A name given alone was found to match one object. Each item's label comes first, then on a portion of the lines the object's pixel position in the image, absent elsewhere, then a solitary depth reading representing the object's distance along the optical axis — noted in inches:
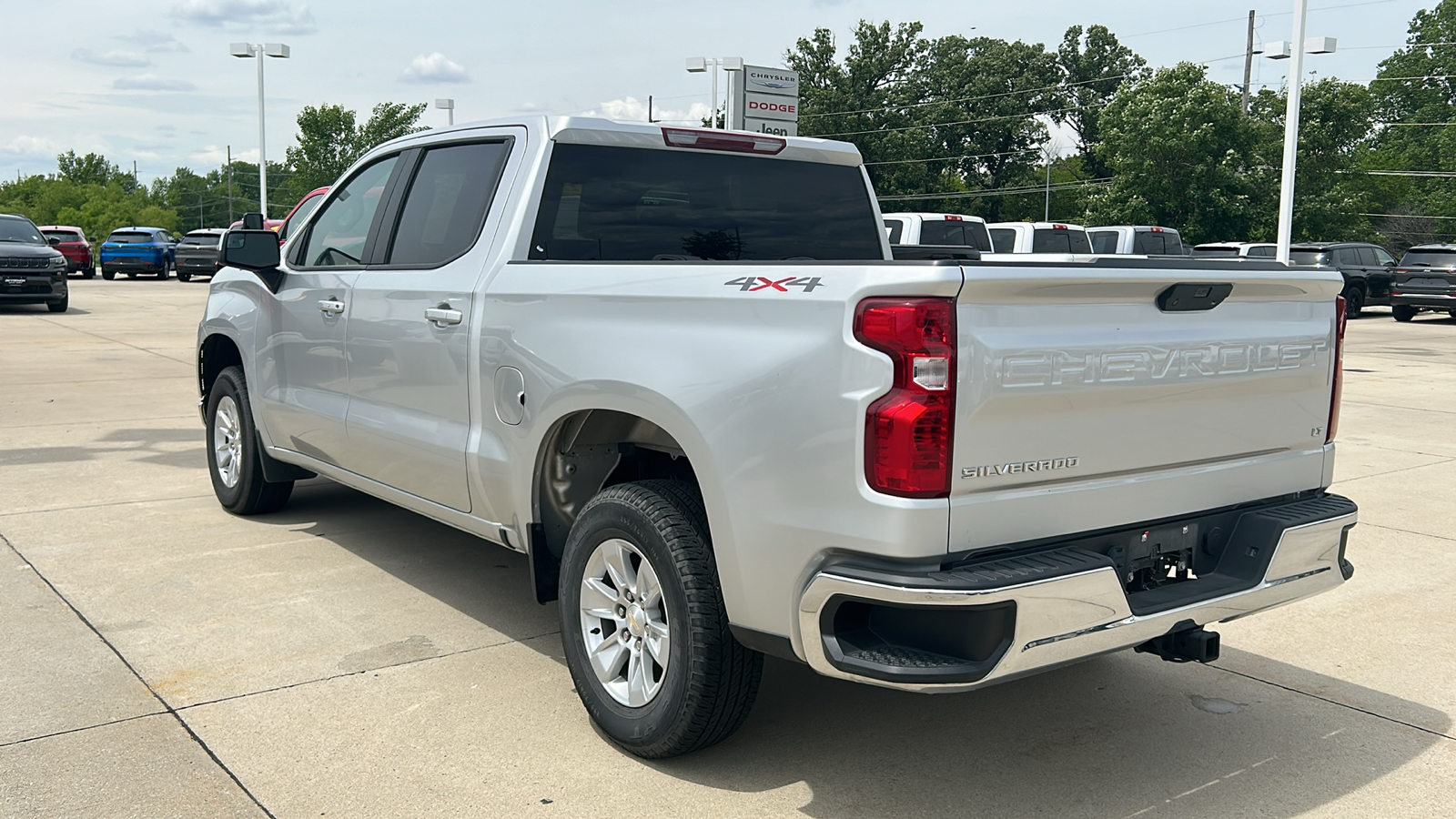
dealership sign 795.4
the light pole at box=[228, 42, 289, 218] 1418.6
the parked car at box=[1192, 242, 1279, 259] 1042.7
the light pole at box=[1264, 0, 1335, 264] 716.0
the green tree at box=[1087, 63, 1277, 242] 1701.5
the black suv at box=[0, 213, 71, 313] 851.4
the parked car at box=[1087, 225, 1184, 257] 1059.9
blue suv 1427.2
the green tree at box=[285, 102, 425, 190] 2351.5
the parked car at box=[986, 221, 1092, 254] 936.3
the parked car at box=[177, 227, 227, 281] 1386.6
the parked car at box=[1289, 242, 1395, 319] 1104.2
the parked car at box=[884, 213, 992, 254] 807.1
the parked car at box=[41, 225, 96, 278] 1290.6
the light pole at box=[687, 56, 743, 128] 1202.6
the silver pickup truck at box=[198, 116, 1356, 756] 116.3
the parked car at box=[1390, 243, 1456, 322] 1024.2
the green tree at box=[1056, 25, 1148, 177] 2984.7
